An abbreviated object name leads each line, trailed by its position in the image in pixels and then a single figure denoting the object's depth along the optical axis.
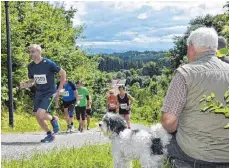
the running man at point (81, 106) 16.55
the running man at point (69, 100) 15.75
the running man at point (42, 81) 11.01
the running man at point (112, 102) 16.77
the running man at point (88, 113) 18.71
